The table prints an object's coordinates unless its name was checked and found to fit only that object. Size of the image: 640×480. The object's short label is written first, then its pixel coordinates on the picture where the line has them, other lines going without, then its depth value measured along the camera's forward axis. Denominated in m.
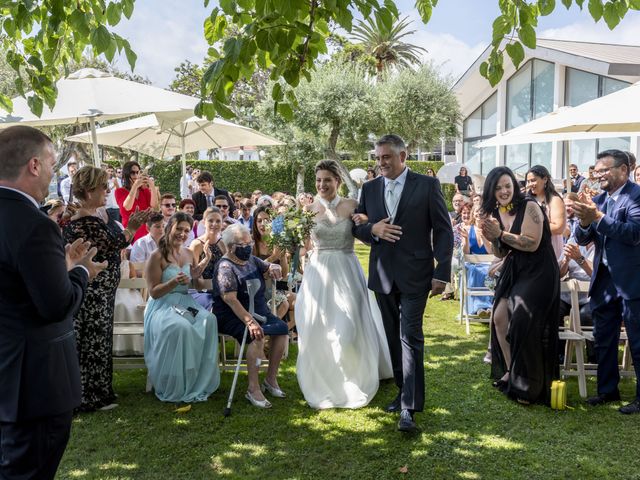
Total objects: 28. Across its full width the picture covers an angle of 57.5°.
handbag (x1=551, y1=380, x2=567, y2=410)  5.34
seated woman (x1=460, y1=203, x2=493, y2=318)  8.74
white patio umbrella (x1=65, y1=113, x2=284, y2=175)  11.07
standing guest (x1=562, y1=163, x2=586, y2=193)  15.21
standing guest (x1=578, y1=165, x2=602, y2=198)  13.64
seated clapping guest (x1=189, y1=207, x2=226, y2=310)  6.86
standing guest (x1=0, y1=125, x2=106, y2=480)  2.45
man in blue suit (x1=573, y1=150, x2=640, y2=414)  5.03
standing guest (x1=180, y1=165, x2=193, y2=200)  11.25
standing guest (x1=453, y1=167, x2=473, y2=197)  22.62
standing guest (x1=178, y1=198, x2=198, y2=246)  9.09
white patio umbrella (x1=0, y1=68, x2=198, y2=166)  6.84
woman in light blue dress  5.69
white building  19.41
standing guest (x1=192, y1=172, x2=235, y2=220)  10.32
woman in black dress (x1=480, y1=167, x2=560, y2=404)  5.40
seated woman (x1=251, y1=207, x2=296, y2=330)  7.03
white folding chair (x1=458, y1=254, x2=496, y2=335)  8.18
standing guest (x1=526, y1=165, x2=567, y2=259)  6.68
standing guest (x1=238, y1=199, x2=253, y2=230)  10.85
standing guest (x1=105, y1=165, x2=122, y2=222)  8.42
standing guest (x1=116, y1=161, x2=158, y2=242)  8.17
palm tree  48.38
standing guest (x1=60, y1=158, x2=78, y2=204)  12.30
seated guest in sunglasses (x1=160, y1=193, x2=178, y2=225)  8.27
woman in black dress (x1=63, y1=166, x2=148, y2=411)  5.11
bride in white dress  5.60
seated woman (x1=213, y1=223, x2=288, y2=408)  5.67
